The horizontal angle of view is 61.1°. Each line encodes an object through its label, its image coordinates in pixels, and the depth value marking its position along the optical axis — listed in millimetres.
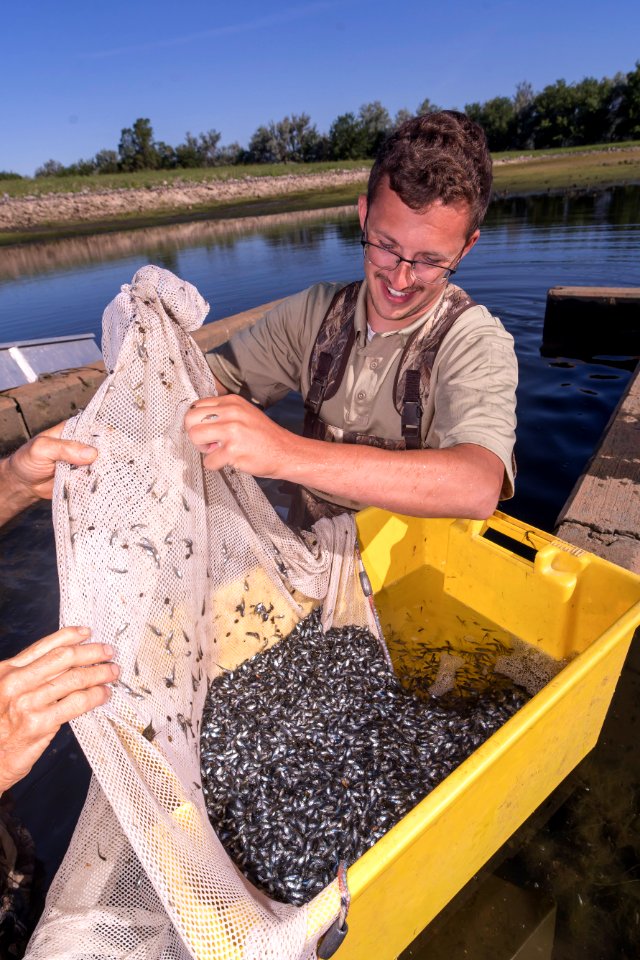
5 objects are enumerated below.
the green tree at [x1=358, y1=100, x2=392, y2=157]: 80062
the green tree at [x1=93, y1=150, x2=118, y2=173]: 74438
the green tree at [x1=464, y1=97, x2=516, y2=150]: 81812
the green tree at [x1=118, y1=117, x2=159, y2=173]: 72625
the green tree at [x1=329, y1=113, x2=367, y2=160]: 80188
